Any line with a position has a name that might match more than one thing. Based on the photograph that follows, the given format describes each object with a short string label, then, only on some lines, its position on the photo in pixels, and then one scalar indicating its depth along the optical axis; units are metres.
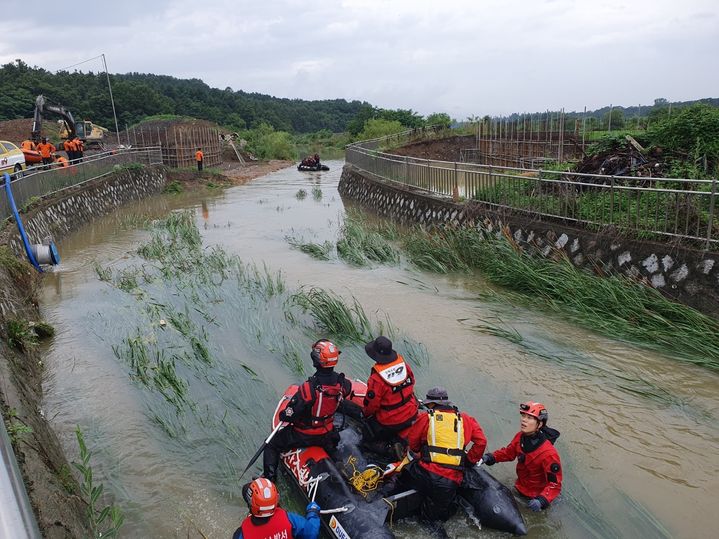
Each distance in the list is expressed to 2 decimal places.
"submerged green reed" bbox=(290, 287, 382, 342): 8.13
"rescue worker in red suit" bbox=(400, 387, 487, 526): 4.32
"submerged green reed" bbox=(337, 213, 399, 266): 12.23
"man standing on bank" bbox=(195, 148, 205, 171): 30.50
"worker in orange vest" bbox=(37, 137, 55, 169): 20.30
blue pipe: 11.31
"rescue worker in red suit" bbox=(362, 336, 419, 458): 4.96
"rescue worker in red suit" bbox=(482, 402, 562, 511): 4.51
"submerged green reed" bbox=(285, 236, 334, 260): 13.09
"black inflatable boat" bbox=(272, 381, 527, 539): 4.24
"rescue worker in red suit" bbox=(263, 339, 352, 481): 4.88
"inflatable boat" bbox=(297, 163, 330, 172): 37.44
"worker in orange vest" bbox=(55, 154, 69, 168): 17.18
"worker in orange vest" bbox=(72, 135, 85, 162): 21.82
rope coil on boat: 4.63
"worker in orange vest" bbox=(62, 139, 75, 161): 21.67
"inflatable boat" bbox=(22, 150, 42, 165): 20.20
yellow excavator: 22.67
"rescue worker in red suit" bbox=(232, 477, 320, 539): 3.77
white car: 17.53
